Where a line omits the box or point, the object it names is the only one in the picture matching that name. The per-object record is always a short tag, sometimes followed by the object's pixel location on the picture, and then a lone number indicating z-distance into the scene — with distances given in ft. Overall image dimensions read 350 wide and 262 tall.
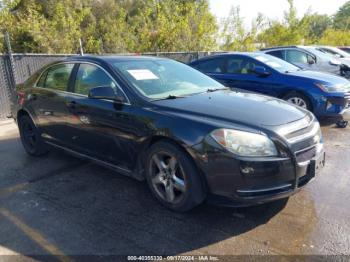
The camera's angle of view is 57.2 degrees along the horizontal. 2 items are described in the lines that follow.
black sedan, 9.19
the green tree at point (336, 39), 91.82
